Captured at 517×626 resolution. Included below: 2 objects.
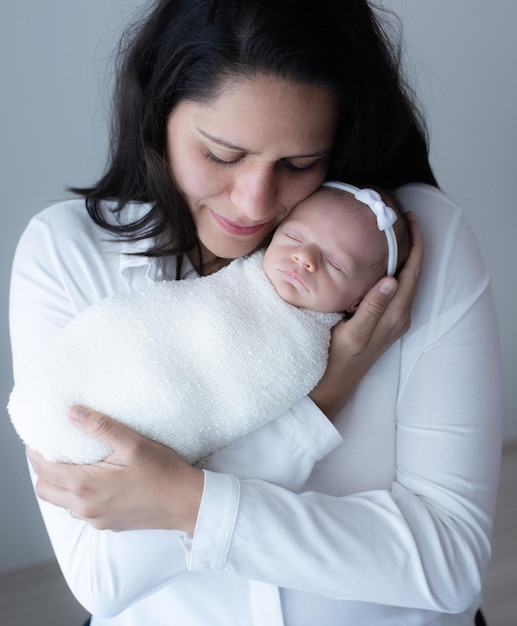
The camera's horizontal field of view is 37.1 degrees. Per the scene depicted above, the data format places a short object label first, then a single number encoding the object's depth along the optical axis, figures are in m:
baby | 1.07
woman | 1.07
